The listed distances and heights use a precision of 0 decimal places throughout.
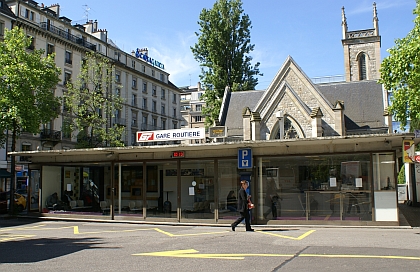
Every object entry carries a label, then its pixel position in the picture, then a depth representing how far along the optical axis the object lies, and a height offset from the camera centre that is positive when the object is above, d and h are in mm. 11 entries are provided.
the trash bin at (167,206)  17922 -1318
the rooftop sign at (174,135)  18203 +1800
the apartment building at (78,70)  45697 +15169
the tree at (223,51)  45312 +13456
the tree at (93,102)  33125 +5924
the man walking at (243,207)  13711 -1047
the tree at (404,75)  19016 +4654
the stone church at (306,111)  34562 +5474
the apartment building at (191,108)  100962 +16848
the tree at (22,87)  23922 +5311
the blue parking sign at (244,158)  16219 +649
